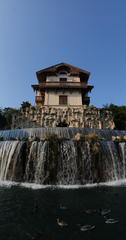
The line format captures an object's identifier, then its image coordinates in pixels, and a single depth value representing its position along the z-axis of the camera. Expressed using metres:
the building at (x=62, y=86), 25.39
